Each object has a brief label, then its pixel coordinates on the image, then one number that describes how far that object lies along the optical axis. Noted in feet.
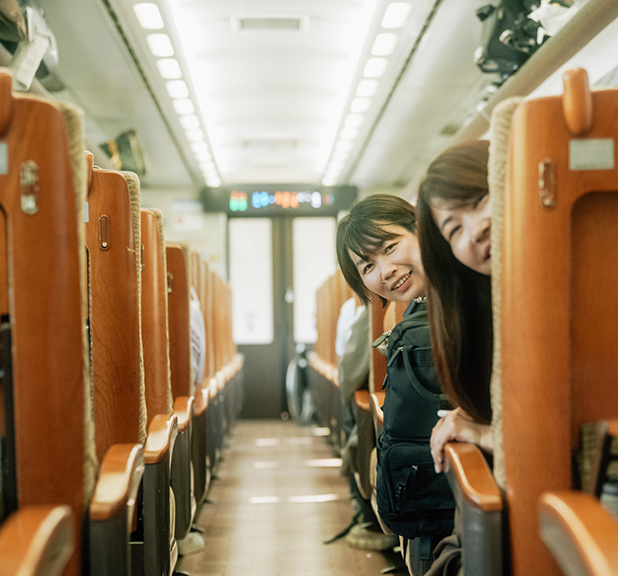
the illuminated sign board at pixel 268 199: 25.86
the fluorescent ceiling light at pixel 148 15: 11.49
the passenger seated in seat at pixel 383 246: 6.60
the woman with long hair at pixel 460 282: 3.94
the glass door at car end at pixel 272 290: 26.20
